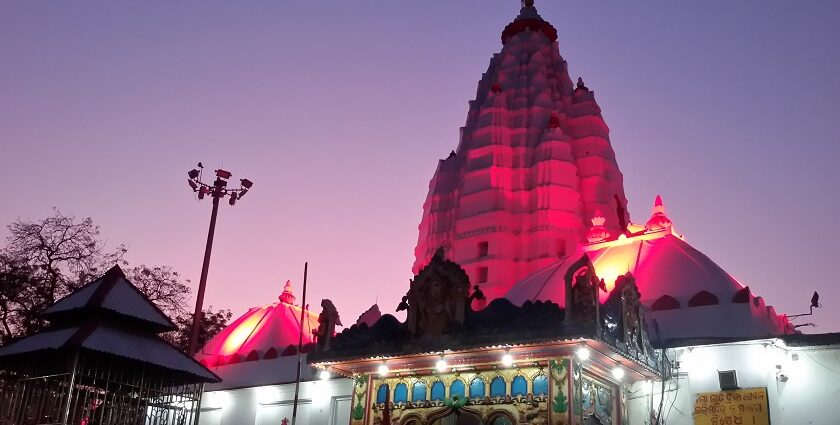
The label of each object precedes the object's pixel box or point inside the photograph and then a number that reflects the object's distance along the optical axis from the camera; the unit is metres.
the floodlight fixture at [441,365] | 18.95
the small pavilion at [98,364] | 19.36
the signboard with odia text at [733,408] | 18.30
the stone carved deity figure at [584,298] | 16.61
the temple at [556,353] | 17.42
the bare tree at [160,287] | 37.06
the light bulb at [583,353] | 17.19
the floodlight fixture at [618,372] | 18.64
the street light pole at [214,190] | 29.59
